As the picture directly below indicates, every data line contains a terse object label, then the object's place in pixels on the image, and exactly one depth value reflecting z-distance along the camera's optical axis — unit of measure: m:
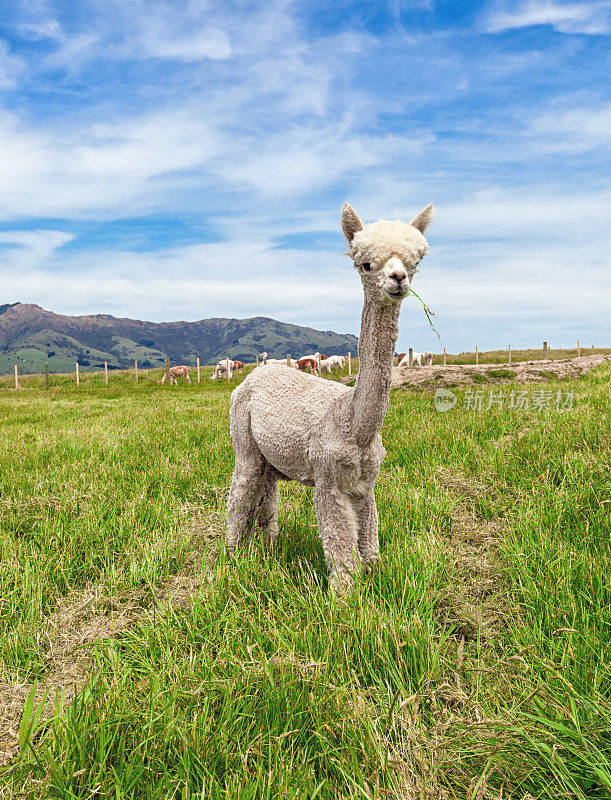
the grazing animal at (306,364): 26.59
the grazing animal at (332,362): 31.64
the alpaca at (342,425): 2.51
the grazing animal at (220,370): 32.62
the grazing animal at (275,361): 26.07
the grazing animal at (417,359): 34.34
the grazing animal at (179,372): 30.94
